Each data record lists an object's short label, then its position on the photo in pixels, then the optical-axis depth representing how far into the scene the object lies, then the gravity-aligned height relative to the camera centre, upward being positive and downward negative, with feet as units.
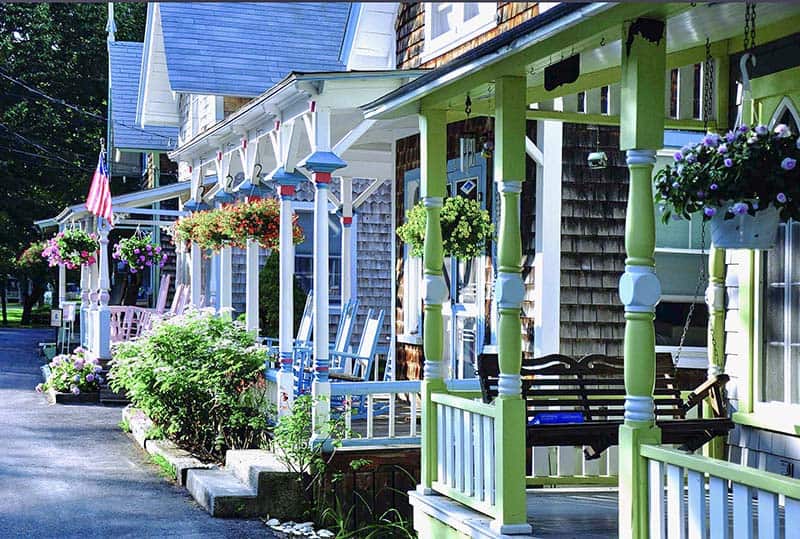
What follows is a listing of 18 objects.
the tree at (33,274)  111.34 +2.16
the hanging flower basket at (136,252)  69.31 +2.51
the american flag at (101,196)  60.75 +5.21
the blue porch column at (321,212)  31.91 +2.28
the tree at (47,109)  125.29 +20.41
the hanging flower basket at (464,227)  30.96 +1.79
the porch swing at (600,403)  22.47 -2.35
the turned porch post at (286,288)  34.99 +0.16
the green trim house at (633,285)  16.60 +0.16
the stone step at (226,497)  30.17 -5.41
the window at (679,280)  31.94 +0.39
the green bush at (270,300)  59.62 -0.35
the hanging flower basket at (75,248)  64.54 +2.56
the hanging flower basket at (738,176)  15.47 +1.61
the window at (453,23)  36.43 +9.02
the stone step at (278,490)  30.22 -5.18
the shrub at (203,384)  37.42 -2.99
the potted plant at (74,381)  55.31 -4.31
